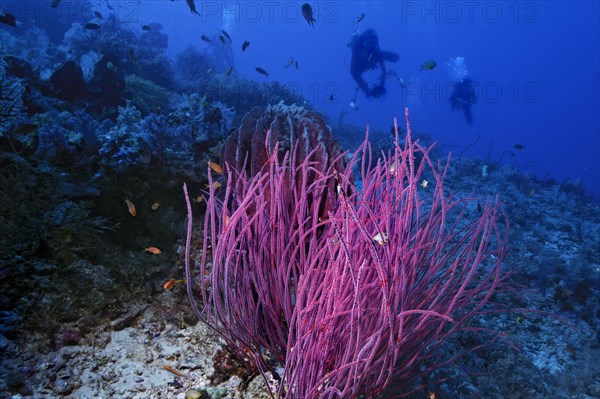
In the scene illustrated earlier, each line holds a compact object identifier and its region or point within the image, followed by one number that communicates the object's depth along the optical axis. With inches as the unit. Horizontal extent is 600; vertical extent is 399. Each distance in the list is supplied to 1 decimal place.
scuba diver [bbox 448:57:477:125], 494.6
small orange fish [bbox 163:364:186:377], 88.5
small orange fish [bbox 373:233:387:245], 62.3
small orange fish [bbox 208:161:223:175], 136.3
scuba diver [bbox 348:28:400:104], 440.4
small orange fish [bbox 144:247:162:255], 124.1
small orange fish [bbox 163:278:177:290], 115.3
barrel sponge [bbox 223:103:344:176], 121.2
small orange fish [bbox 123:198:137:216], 132.0
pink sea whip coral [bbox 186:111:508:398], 65.7
